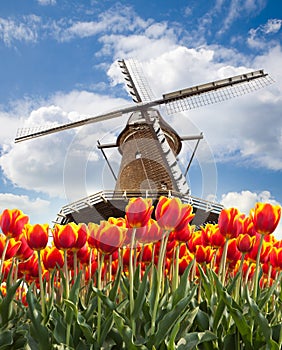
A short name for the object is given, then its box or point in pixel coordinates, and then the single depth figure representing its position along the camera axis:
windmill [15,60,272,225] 17.70
